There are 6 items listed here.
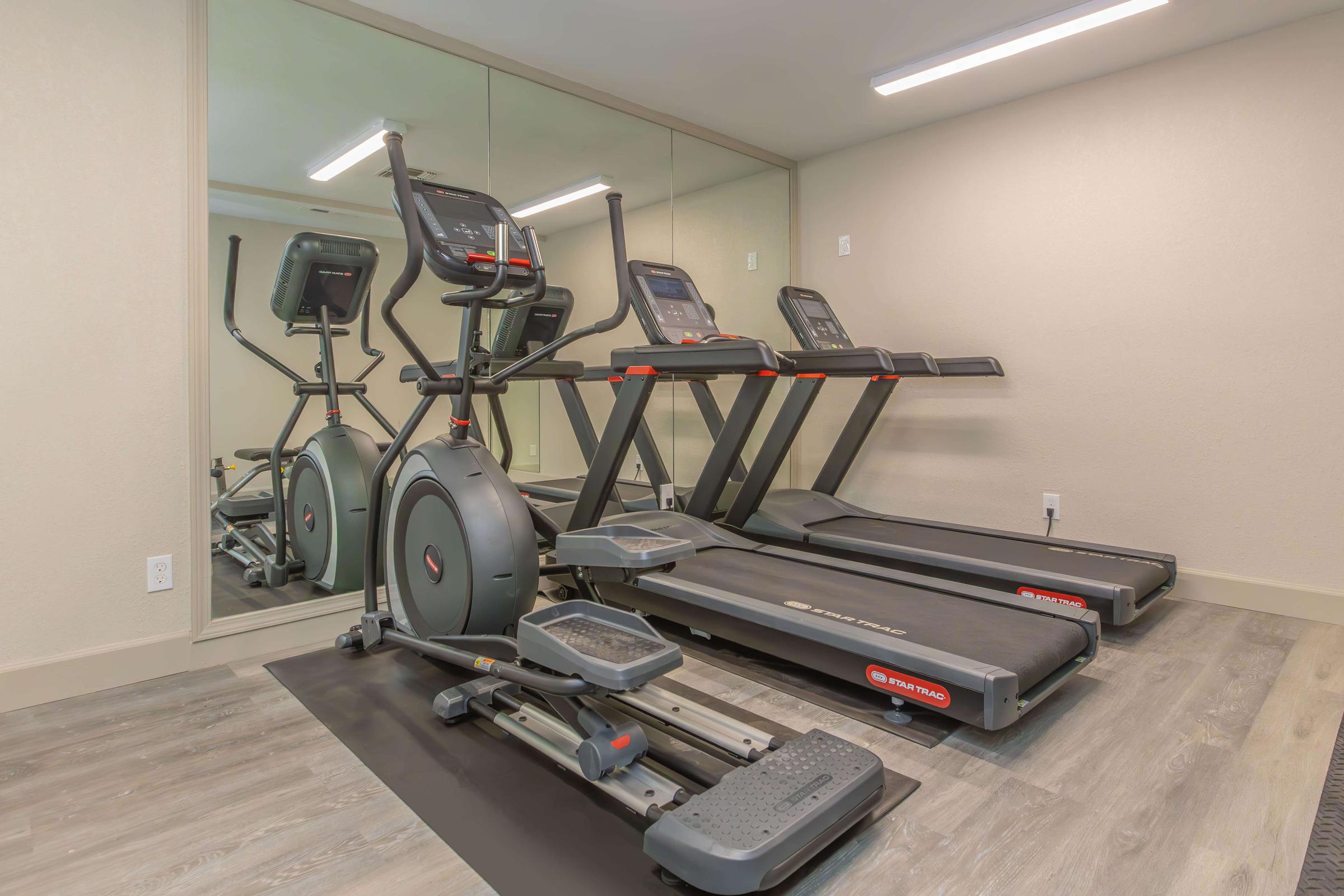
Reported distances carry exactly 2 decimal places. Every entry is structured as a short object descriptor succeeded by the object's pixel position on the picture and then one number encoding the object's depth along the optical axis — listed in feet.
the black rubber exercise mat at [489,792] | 4.59
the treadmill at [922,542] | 9.02
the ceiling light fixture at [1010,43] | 9.53
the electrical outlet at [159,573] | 7.84
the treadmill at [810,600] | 6.37
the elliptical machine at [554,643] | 4.48
